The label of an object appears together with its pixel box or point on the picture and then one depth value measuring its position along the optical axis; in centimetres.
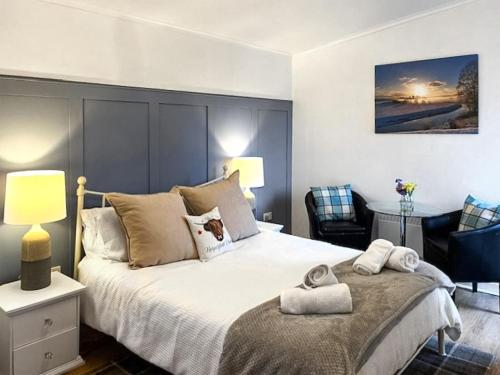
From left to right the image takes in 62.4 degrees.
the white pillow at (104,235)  270
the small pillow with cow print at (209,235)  277
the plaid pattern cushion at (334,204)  434
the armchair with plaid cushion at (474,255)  315
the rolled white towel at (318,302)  185
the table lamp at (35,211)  232
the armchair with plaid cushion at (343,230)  409
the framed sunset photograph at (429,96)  374
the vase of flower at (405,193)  380
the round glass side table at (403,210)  369
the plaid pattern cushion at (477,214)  334
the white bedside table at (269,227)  379
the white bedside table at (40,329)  223
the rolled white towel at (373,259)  239
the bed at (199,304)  192
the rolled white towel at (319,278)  206
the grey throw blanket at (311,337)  158
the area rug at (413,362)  249
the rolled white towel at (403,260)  242
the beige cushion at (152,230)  259
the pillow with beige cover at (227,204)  312
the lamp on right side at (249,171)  392
